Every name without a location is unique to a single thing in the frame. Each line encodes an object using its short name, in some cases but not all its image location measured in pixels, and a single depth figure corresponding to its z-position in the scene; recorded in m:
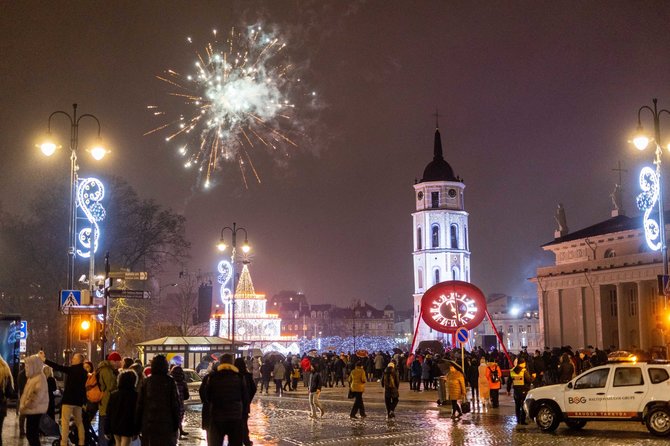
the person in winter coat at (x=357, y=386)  22.08
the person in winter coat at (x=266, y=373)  38.62
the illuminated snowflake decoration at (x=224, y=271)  53.09
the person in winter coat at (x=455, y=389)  22.28
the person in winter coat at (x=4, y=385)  12.23
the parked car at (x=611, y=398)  17.66
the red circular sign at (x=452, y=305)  30.11
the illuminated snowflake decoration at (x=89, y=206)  29.95
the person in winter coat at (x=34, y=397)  13.28
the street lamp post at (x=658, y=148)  23.83
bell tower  115.50
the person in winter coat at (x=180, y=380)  16.41
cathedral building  62.97
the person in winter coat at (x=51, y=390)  16.80
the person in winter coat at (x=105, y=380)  13.81
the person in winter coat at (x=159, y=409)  10.66
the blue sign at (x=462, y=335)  28.20
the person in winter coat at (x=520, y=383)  21.16
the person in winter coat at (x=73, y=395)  14.03
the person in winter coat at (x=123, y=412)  11.20
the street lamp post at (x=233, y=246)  38.59
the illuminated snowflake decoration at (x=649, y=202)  34.47
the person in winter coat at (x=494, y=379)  25.20
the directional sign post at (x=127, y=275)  23.56
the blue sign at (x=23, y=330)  27.02
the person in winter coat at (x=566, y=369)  26.84
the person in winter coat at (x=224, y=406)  11.04
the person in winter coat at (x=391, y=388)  22.16
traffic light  23.25
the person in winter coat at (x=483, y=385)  24.81
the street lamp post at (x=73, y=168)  23.28
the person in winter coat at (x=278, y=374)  36.62
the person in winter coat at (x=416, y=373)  36.50
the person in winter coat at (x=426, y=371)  36.03
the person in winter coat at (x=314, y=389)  22.53
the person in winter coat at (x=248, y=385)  13.26
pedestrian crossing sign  21.65
